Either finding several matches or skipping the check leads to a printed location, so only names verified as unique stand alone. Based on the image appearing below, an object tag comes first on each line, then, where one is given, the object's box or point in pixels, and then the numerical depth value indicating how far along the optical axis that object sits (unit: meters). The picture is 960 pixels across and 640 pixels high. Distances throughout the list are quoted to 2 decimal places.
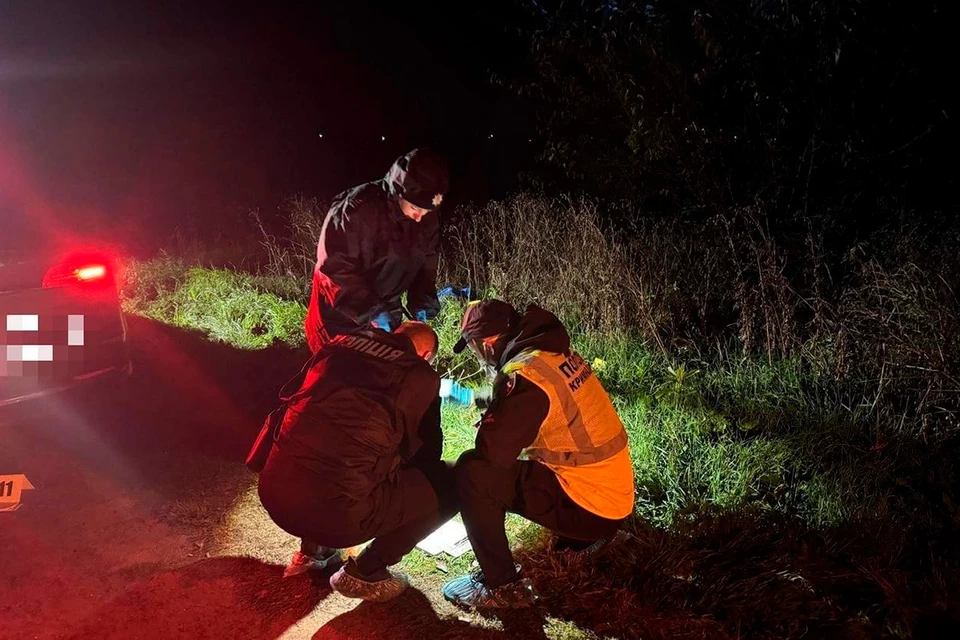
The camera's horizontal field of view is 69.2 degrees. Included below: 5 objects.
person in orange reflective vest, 2.64
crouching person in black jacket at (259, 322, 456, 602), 2.55
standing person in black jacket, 3.68
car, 3.73
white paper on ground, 3.27
